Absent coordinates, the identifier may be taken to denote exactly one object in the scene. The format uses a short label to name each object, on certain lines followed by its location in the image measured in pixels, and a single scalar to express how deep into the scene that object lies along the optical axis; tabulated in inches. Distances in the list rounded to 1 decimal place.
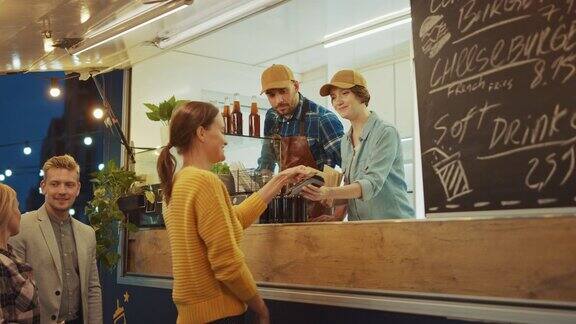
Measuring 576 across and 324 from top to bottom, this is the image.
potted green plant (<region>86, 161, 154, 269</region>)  176.4
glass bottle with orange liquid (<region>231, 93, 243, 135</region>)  146.5
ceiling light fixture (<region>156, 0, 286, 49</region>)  186.4
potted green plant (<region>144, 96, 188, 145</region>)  162.7
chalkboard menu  75.7
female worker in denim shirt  111.5
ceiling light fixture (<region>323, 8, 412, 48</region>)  216.1
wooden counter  74.9
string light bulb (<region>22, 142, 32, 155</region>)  358.8
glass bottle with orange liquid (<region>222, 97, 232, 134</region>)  148.3
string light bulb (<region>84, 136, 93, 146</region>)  264.0
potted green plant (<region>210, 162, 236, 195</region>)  136.3
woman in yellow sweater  84.9
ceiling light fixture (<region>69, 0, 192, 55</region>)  157.1
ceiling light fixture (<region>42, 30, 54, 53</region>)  196.5
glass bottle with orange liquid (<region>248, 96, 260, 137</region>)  147.0
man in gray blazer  131.3
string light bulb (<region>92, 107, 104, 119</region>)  226.1
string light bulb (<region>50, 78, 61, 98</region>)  223.9
